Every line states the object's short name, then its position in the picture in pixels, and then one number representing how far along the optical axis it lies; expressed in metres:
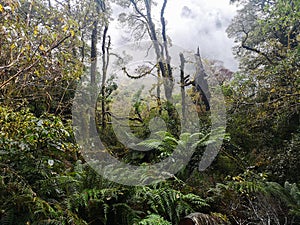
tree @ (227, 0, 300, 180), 4.10
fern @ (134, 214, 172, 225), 2.06
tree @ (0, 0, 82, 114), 2.45
